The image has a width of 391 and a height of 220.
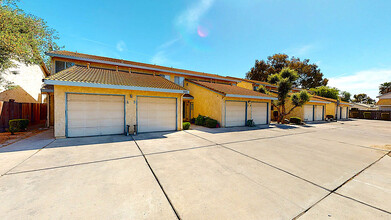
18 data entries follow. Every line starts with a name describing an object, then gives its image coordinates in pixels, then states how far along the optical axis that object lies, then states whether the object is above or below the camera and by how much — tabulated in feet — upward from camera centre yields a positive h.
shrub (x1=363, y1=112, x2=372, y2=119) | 89.13 -3.27
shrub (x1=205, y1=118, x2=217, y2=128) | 38.88 -4.11
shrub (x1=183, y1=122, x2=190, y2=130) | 35.27 -4.52
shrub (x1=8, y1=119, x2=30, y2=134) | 27.14 -3.76
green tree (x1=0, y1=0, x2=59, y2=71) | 24.72 +14.31
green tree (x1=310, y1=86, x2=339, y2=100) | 103.58 +12.90
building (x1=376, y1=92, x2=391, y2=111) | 96.70 +5.79
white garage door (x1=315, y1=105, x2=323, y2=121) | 68.14 -1.79
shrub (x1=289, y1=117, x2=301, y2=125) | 52.49 -4.20
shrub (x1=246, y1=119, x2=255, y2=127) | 43.66 -4.47
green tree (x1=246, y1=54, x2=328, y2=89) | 110.01 +32.23
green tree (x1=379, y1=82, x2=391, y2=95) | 151.68 +25.44
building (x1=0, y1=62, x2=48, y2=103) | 43.08 +8.77
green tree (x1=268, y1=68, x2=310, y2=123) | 51.90 +6.61
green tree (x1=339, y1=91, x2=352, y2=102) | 139.42 +13.56
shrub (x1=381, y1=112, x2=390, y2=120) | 82.53 -3.55
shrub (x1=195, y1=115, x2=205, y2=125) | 43.03 -3.70
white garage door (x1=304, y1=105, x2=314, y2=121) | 62.69 -1.29
